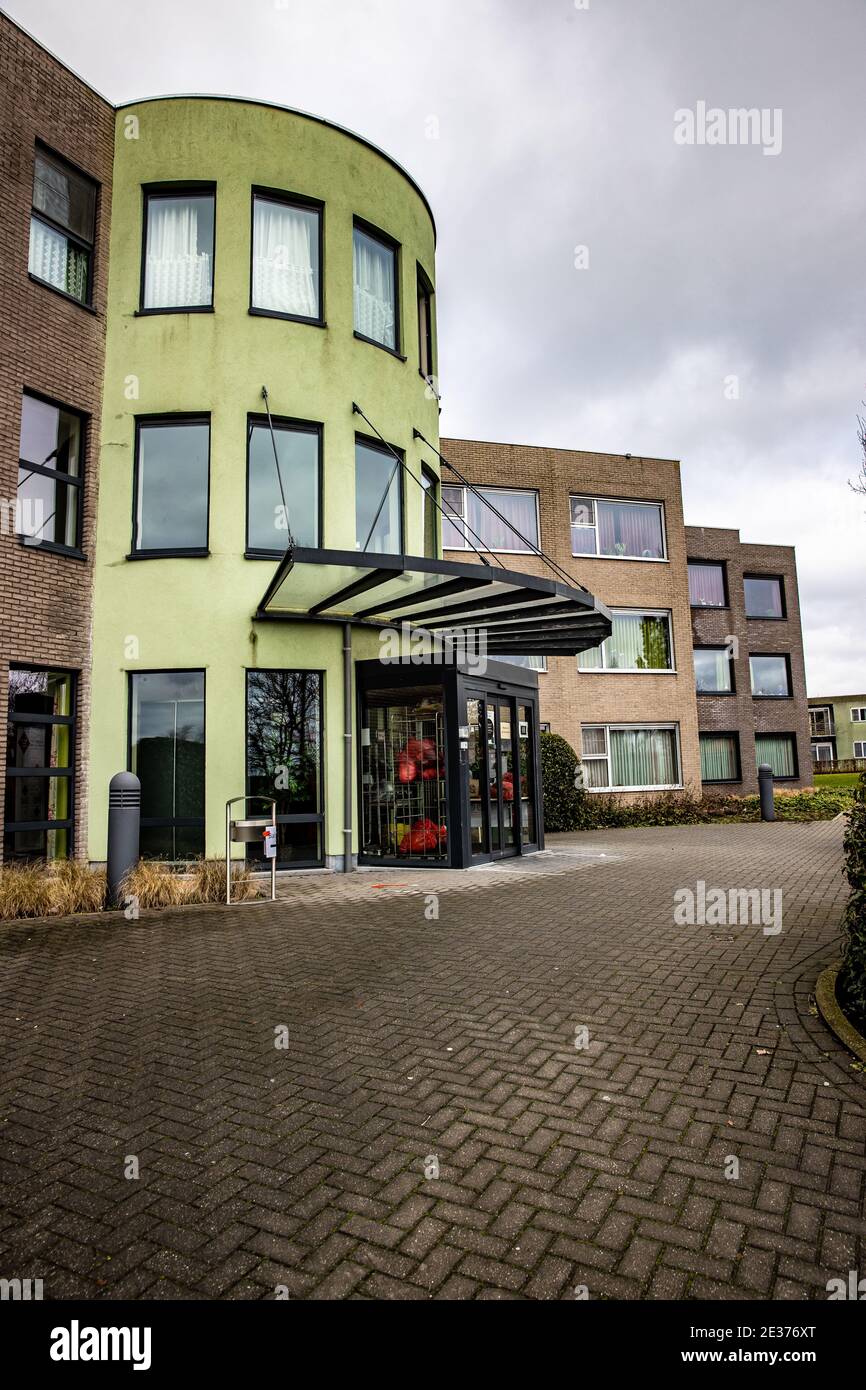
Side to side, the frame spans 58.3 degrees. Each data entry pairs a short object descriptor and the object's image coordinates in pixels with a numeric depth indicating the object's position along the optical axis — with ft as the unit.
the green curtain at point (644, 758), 72.90
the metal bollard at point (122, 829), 29.22
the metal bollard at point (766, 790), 69.51
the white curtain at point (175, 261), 40.14
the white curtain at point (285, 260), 40.98
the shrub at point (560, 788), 64.64
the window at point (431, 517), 49.03
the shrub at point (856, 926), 14.43
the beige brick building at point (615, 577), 71.87
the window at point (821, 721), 238.27
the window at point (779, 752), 90.79
